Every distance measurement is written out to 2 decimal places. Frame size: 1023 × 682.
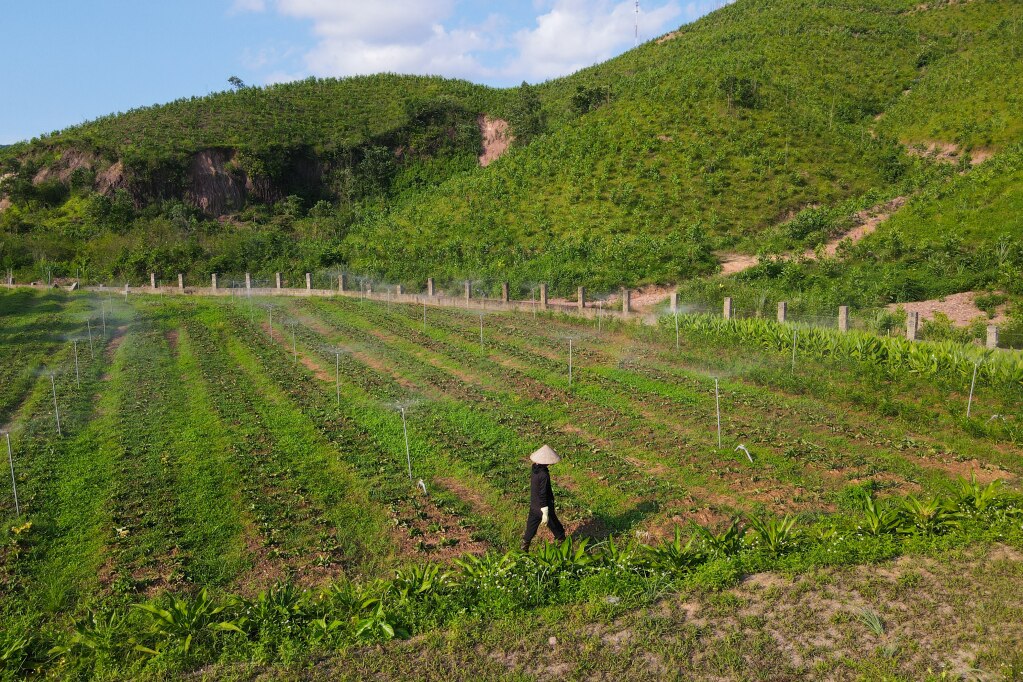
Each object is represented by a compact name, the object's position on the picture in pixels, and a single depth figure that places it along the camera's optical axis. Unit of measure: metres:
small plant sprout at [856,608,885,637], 6.56
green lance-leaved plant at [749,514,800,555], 8.16
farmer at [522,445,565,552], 8.79
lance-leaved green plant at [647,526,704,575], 7.82
